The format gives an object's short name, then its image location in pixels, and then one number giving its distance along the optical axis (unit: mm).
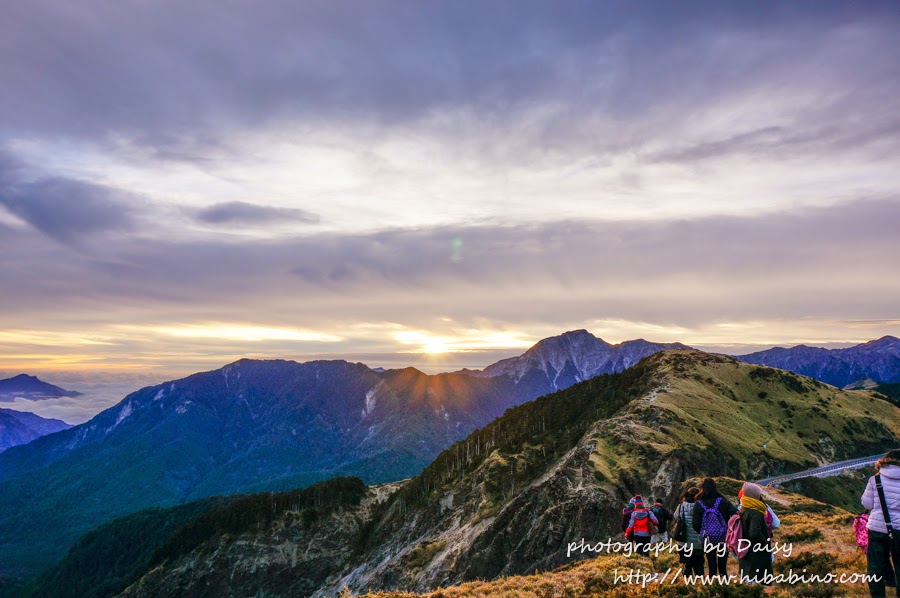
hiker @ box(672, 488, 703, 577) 18266
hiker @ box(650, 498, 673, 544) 24062
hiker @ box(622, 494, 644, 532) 24708
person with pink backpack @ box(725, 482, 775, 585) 15500
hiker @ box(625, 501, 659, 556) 23891
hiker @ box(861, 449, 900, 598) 14242
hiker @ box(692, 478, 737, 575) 17641
